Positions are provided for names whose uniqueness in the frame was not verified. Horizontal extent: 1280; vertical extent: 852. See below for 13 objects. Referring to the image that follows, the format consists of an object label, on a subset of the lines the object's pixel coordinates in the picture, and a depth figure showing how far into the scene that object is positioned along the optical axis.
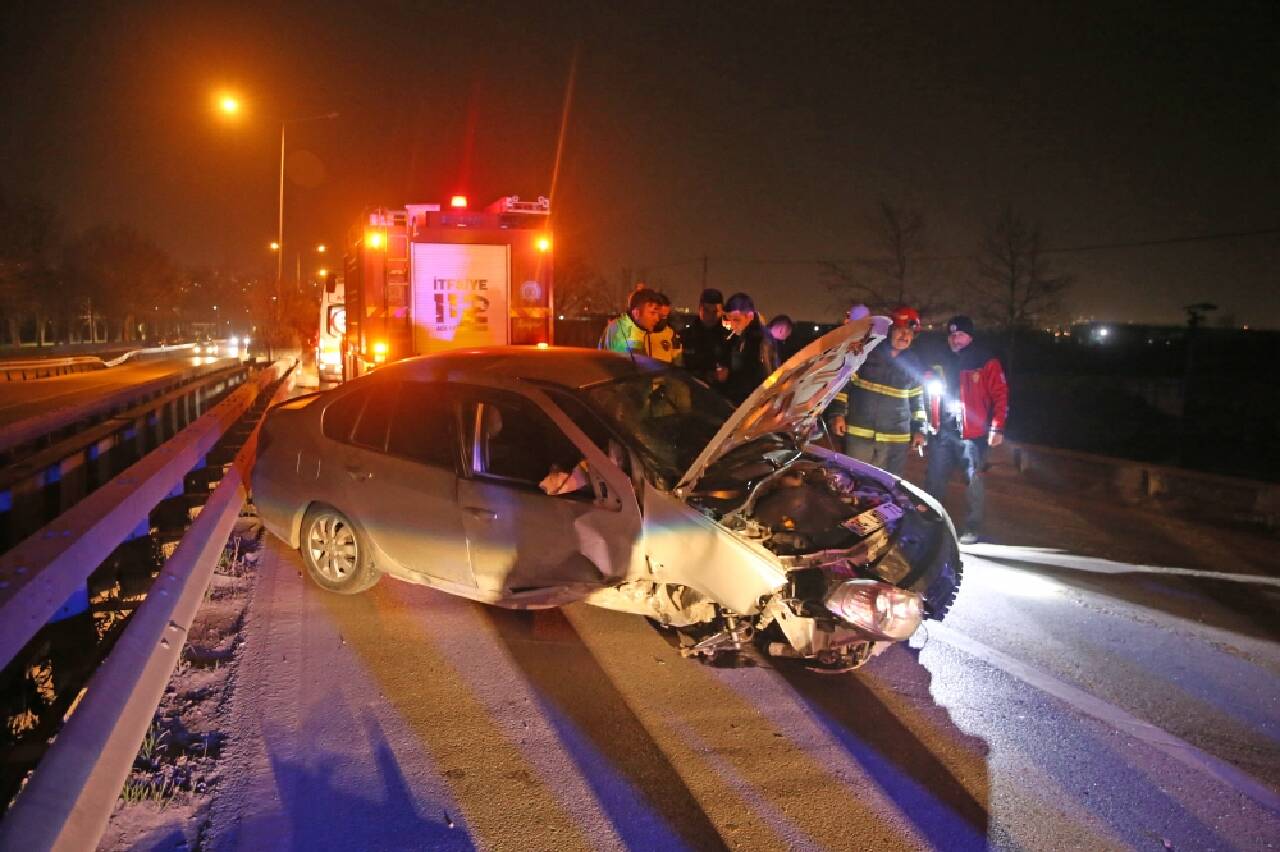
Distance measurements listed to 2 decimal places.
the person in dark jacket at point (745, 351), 7.04
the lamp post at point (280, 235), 27.67
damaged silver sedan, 3.95
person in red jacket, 6.98
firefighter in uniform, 6.67
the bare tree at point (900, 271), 29.72
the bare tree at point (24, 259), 47.34
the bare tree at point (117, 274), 72.44
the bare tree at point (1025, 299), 28.67
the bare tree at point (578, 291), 39.88
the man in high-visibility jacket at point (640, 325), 7.21
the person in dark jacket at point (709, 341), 7.21
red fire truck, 11.56
